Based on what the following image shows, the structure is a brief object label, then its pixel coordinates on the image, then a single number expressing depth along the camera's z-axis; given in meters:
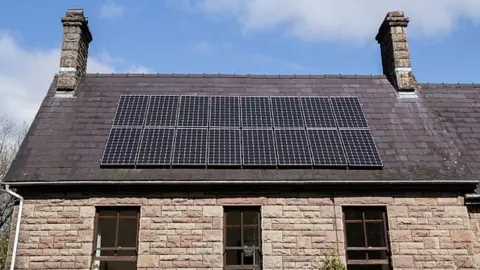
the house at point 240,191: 9.38
